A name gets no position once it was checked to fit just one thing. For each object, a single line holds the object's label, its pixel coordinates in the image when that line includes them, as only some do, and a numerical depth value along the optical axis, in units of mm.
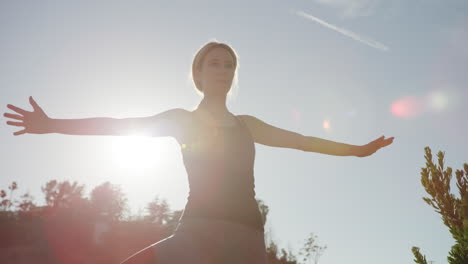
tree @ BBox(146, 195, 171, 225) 50041
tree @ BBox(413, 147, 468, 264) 4012
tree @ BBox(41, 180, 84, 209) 66812
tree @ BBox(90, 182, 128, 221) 63438
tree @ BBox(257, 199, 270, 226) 37906
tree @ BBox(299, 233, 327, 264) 32406
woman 2221
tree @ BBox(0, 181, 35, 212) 43125
